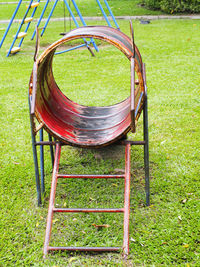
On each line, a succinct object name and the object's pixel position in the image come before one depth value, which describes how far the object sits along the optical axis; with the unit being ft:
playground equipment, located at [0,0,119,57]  29.63
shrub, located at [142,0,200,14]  47.47
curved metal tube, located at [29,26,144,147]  9.87
